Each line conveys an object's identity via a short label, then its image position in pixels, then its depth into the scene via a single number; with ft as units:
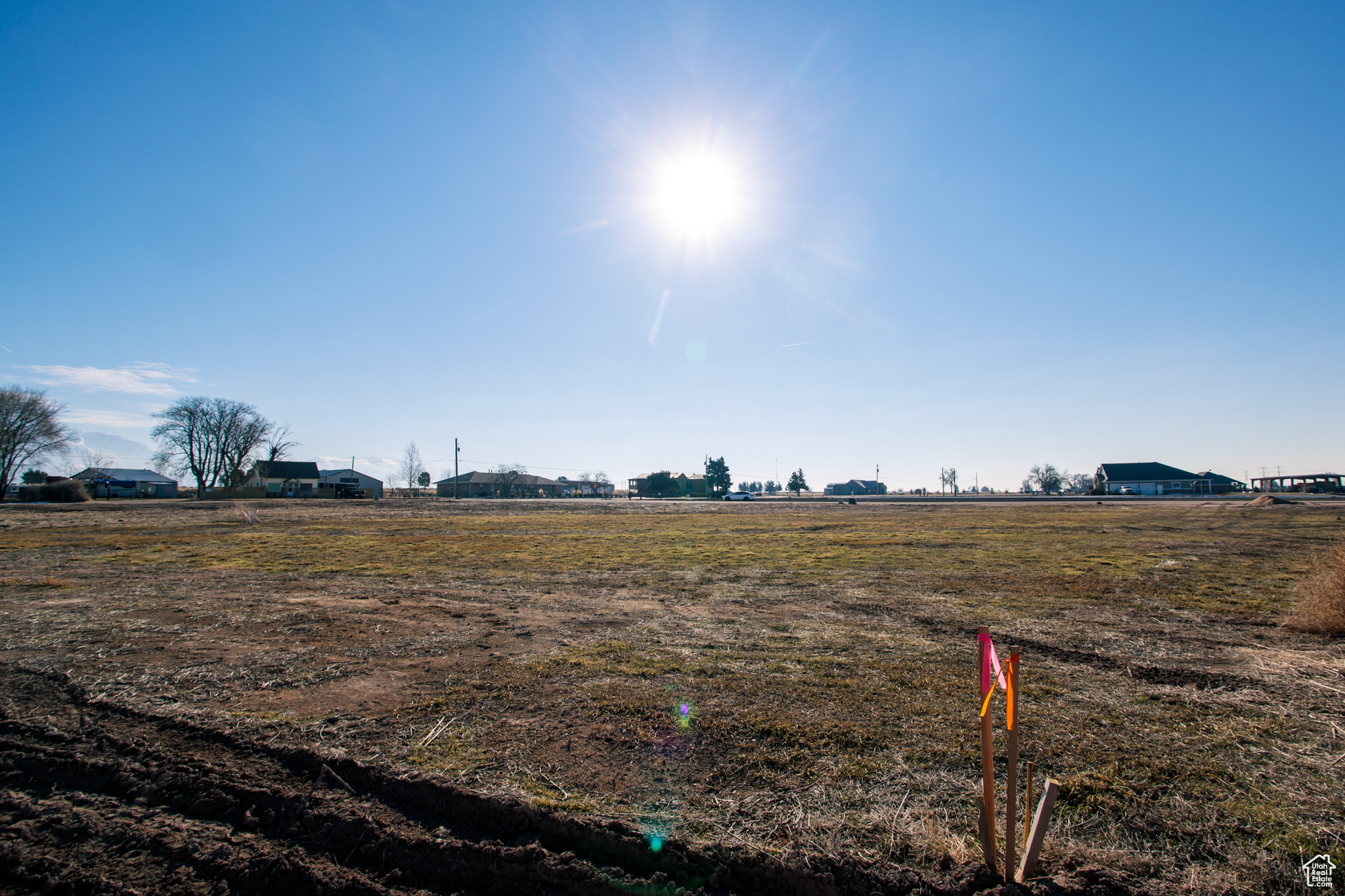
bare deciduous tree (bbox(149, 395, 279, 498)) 254.27
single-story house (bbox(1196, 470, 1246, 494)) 273.54
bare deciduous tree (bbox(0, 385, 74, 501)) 196.95
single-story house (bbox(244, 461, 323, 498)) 276.41
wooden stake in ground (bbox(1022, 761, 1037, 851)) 9.64
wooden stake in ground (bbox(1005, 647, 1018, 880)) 8.23
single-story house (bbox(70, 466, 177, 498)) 274.16
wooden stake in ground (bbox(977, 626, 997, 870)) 8.34
